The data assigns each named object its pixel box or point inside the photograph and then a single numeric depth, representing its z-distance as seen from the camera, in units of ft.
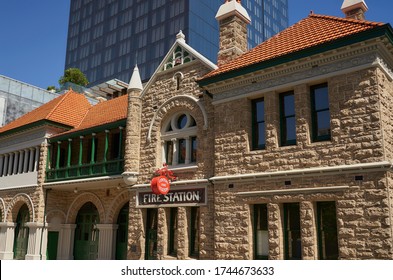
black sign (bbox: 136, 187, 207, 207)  52.44
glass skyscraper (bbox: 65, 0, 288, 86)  234.99
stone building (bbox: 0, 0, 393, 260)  39.45
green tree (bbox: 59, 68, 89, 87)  163.14
